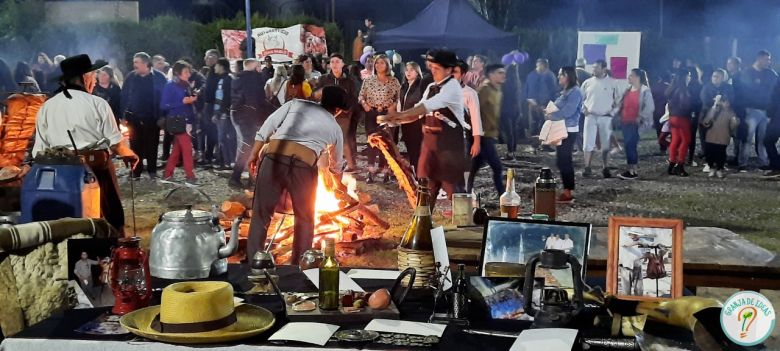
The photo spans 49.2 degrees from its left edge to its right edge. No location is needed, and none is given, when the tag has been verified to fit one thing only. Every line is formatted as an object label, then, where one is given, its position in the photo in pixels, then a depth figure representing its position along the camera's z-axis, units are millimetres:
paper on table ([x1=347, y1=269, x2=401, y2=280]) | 2783
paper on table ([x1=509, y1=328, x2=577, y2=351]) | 2031
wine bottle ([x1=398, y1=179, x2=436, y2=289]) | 2512
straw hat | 2072
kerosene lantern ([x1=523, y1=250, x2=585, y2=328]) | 2156
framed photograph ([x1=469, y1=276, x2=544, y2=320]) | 2318
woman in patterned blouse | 8594
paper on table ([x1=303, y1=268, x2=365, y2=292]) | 2547
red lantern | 2318
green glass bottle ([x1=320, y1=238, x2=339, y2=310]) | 2322
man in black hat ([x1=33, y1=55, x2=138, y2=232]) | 5320
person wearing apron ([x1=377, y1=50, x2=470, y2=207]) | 7062
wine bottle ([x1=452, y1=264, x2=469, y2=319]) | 2289
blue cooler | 3389
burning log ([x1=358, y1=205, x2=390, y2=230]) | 6590
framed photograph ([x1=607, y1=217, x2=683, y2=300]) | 2369
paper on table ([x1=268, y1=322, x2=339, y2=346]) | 2098
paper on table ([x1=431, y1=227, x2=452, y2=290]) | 2465
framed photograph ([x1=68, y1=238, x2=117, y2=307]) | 2422
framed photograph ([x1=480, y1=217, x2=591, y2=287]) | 2477
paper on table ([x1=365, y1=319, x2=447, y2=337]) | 2182
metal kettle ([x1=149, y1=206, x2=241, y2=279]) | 2600
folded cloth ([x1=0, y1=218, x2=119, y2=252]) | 2533
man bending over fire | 5137
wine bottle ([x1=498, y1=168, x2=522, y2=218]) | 3379
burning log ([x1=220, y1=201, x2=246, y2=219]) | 6469
